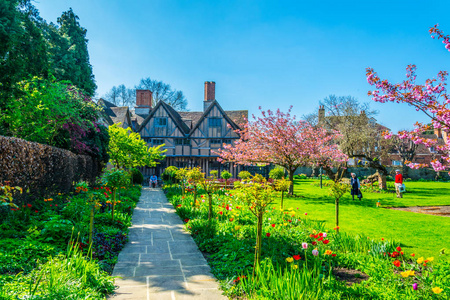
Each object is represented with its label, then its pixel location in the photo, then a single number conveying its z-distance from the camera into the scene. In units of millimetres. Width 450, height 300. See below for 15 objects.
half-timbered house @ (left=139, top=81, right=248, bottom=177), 26797
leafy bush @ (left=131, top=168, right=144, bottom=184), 22162
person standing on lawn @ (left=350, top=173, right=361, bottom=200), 13401
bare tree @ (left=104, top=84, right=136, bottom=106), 42253
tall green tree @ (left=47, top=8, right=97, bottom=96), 18031
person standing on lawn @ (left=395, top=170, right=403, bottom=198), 15008
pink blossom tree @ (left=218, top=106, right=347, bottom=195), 15109
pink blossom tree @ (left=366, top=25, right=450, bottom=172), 6211
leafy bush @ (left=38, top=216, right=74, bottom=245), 4695
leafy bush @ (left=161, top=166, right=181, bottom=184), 21547
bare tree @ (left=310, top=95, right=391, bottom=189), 18895
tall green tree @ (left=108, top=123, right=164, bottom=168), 17188
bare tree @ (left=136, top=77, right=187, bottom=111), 41562
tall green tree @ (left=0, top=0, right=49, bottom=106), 9641
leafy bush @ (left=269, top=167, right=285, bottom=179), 23303
